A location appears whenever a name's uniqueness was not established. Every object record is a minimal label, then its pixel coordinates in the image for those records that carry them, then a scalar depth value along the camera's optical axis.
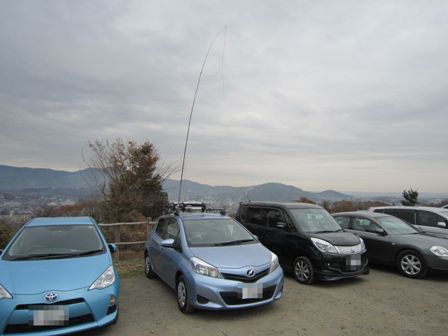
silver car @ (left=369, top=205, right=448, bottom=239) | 9.29
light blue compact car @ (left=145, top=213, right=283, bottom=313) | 4.67
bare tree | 14.11
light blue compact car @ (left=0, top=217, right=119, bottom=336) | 3.73
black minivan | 6.49
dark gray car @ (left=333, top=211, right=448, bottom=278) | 7.12
